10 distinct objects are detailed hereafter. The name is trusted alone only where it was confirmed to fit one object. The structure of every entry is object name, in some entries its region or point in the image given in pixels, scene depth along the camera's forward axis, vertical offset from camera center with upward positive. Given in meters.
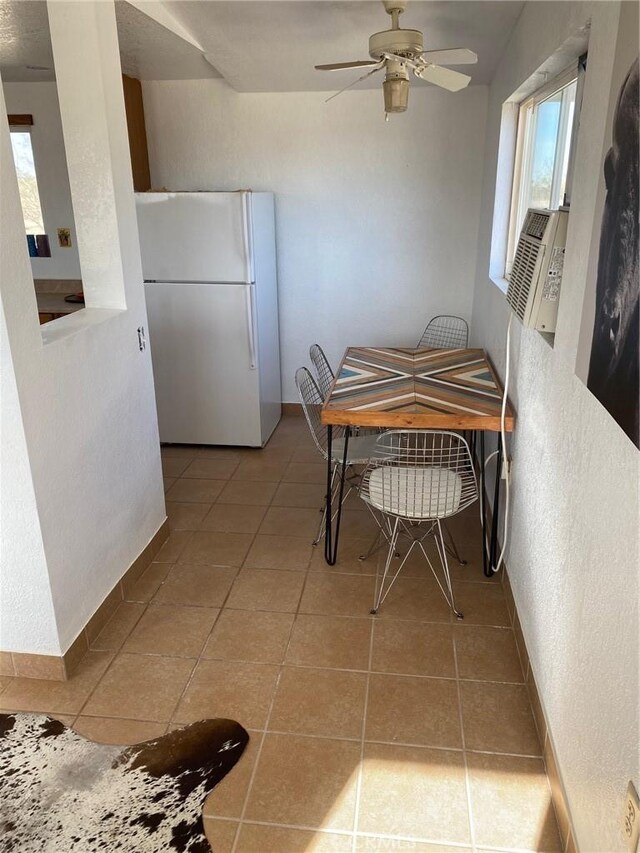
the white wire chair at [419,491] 2.43 -1.08
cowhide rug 1.66 -1.57
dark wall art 1.17 -0.12
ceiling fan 2.25 +0.54
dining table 2.50 -0.77
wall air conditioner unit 1.92 -0.19
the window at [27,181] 4.41 +0.23
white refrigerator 3.86 -0.60
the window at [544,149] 2.40 +0.26
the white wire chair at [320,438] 2.95 -1.08
